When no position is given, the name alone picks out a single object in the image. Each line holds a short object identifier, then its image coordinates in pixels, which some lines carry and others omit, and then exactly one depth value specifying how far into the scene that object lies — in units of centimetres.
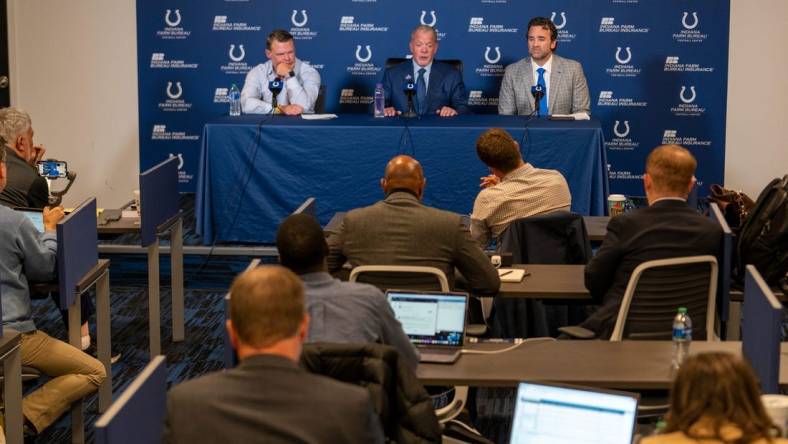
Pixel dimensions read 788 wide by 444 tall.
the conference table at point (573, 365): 765
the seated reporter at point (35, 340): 995
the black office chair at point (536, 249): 1137
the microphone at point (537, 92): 1748
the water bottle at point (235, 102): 1878
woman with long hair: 499
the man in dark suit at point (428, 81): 1858
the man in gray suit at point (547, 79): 1839
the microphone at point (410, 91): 1755
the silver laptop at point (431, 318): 830
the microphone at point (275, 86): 1775
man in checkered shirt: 1167
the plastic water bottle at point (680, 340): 792
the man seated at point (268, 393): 512
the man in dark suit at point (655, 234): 930
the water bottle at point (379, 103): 1800
